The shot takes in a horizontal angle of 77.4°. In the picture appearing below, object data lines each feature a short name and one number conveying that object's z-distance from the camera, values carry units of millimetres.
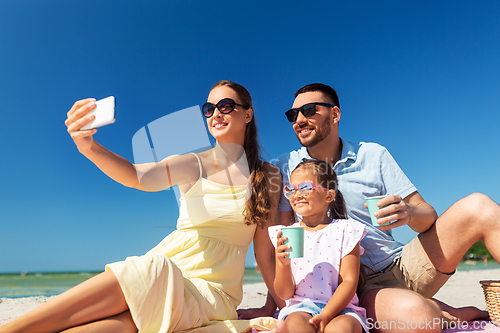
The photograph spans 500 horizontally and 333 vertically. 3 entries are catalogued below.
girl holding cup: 2268
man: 2578
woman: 2039
